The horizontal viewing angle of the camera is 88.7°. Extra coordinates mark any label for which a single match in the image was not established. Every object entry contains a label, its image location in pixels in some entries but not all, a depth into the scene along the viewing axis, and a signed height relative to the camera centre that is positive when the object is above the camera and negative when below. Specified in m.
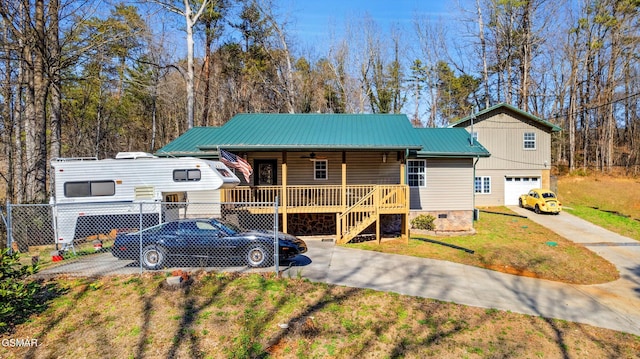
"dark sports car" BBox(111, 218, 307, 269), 7.79 -1.64
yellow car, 18.53 -1.72
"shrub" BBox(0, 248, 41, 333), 5.57 -2.10
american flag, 11.76 +0.50
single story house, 12.31 +0.36
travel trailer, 10.00 -0.21
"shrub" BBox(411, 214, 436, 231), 14.71 -2.23
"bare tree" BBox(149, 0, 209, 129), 19.02 +8.38
